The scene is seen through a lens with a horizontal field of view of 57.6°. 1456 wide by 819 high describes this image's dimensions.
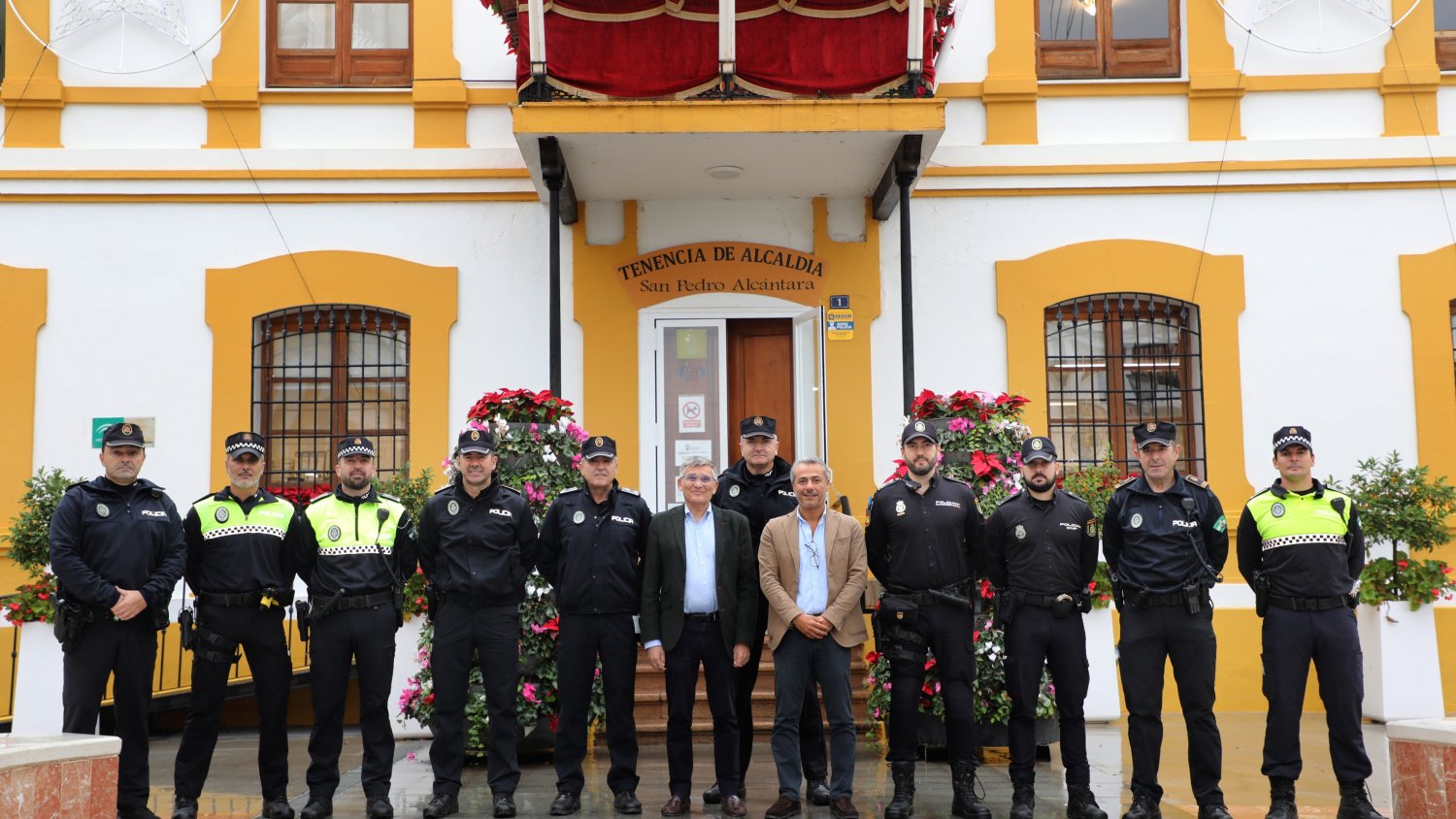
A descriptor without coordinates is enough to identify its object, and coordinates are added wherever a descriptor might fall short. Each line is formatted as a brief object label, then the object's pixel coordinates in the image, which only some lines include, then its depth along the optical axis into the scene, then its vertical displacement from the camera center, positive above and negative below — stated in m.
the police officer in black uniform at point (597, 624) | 6.95 -0.73
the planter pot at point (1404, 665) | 9.66 -1.40
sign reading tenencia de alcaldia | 11.01 +1.76
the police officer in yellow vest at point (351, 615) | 6.80 -0.65
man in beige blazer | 6.74 -0.67
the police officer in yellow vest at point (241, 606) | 6.72 -0.58
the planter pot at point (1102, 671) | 9.62 -1.41
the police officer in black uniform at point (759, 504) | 7.13 -0.12
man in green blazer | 6.91 -0.68
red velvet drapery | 9.73 +3.20
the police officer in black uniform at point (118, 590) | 6.54 -0.48
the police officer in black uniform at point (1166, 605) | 6.60 -0.65
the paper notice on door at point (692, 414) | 10.98 +0.58
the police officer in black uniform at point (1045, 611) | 6.71 -0.68
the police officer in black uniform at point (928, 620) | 6.79 -0.72
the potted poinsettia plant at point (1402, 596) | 9.68 -0.90
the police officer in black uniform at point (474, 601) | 6.94 -0.60
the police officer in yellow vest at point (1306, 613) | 6.61 -0.70
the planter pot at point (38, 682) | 9.26 -1.31
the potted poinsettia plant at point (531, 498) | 8.13 -0.07
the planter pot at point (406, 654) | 9.00 -1.13
